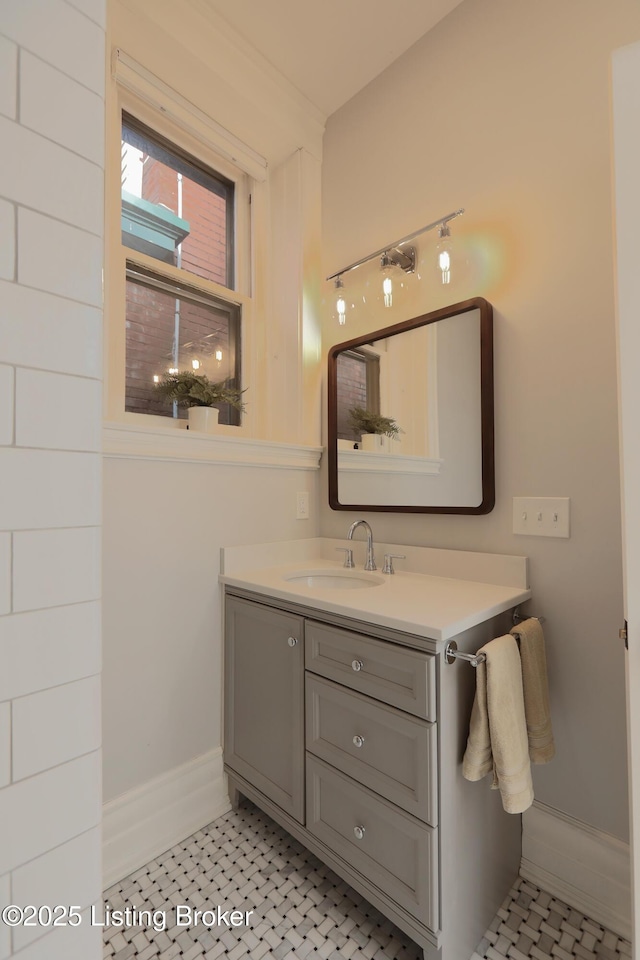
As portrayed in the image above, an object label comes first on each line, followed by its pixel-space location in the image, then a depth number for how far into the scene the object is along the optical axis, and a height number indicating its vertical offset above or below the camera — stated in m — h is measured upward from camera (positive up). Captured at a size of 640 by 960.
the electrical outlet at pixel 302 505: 2.07 -0.07
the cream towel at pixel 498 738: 1.11 -0.60
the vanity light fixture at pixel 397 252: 1.69 +0.94
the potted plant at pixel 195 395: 1.80 +0.37
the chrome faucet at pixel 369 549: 1.82 -0.24
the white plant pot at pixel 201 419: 1.80 +0.27
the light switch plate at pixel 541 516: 1.40 -0.09
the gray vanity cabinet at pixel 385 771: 1.11 -0.76
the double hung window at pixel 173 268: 1.83 +0.94
